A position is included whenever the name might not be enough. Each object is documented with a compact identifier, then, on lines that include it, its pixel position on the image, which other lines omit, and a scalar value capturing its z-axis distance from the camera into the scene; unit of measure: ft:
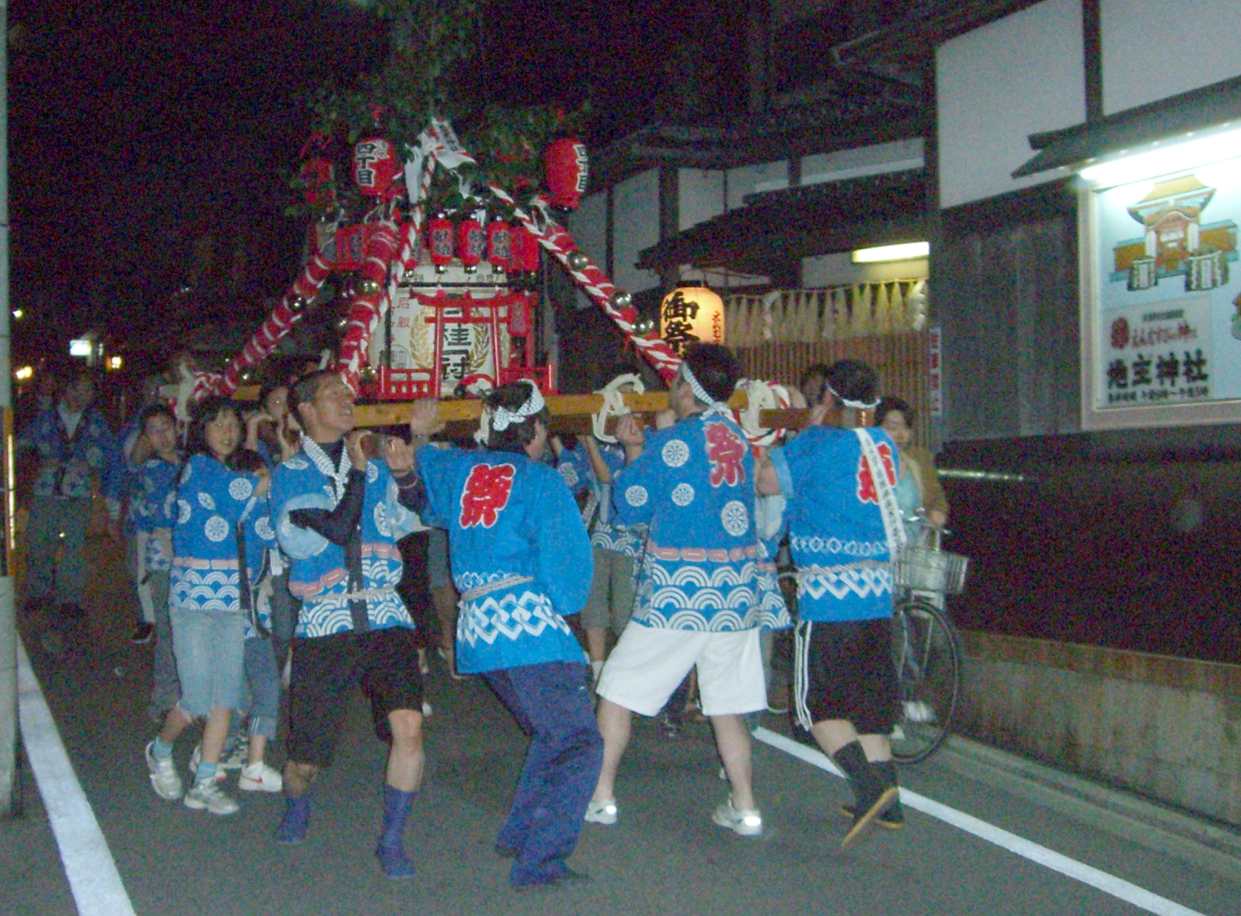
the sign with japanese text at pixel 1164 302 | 26.02
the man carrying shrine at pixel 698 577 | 18.31
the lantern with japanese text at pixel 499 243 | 41.81
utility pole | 19.75
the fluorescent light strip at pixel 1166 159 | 25.58
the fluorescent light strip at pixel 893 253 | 47.96
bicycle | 23.53
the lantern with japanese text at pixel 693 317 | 48.70
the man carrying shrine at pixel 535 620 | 16.16
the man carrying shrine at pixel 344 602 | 16.65
